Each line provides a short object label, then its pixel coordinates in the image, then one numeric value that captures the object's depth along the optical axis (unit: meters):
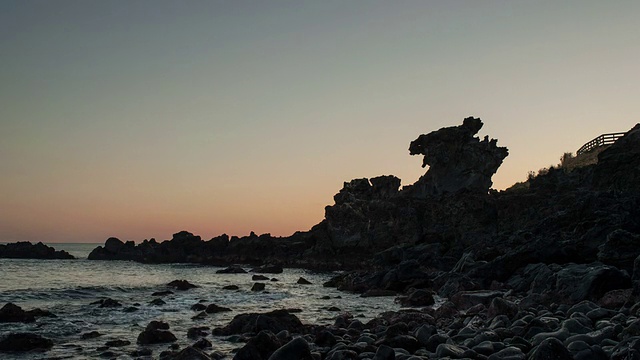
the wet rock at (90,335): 19.91
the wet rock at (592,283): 20.12
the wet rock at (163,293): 38.79
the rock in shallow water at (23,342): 17.47
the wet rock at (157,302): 32.31
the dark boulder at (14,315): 24.26
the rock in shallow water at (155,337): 18.64
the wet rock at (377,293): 38.41
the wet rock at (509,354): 10.62
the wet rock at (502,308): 18.14
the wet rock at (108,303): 30.95
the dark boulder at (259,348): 14.16
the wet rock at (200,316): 25.47
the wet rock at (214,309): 28.16
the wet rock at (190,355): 14.01
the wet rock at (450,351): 11.81
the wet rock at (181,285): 45.92
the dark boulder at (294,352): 12.65
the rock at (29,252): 127.69
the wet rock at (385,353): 12.19
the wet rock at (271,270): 74.12
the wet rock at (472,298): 24.62
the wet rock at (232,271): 74.81
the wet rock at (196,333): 19.86
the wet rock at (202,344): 17.42
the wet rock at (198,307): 29.39
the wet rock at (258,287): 44.88
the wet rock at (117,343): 18.17
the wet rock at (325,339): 16.88
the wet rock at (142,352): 16.53
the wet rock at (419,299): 30.10
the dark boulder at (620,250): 23.95
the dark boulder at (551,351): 9.09
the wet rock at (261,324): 20.39
